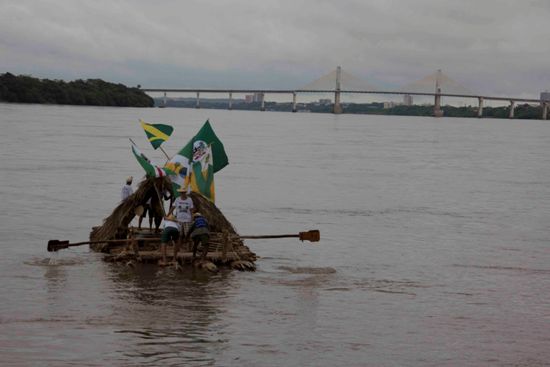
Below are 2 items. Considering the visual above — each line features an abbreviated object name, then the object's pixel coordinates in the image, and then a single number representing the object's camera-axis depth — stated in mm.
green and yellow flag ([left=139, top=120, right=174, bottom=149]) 26266
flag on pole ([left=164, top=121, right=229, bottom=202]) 24078
